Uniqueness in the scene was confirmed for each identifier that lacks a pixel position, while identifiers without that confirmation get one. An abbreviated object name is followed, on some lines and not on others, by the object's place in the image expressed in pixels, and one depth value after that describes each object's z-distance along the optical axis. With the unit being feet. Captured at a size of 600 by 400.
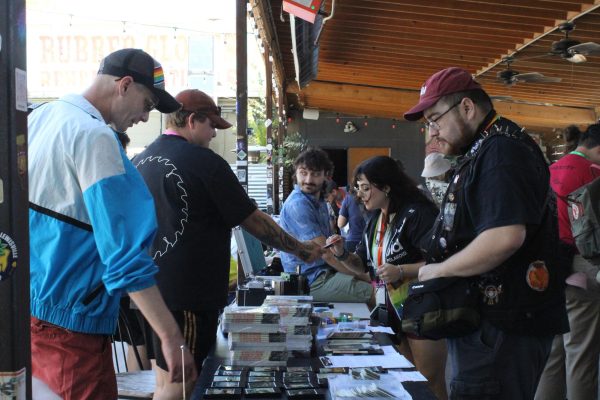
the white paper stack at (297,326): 8.05
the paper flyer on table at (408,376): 6.82
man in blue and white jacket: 5.57
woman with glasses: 10.52
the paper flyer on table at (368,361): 7.42
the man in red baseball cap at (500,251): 6.05
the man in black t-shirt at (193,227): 8.43
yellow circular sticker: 3.25
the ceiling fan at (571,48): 23.81
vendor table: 6.39
